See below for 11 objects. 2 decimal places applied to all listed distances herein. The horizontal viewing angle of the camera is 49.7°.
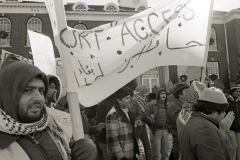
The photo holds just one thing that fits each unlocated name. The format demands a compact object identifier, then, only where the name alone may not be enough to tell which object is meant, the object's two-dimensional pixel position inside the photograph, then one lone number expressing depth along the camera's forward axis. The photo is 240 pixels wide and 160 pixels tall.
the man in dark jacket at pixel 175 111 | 4.62
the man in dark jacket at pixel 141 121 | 5.26
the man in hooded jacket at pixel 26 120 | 1.45
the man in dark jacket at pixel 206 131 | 2.34
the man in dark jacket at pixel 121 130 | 3.99
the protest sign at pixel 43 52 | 3.20
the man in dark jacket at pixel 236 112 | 5.45
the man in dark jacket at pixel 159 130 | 5.70
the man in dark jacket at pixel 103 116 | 4.88
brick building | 20.39
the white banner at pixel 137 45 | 2.72
